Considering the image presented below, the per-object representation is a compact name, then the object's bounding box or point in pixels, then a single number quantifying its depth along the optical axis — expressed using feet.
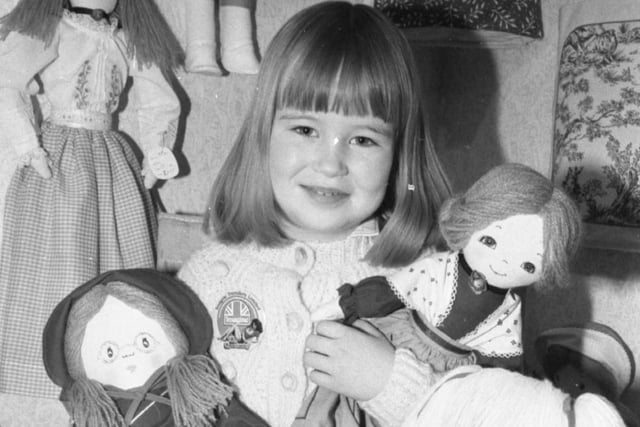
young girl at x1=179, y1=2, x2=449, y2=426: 4.42
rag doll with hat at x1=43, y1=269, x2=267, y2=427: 4.31
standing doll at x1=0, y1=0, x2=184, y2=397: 4.77
